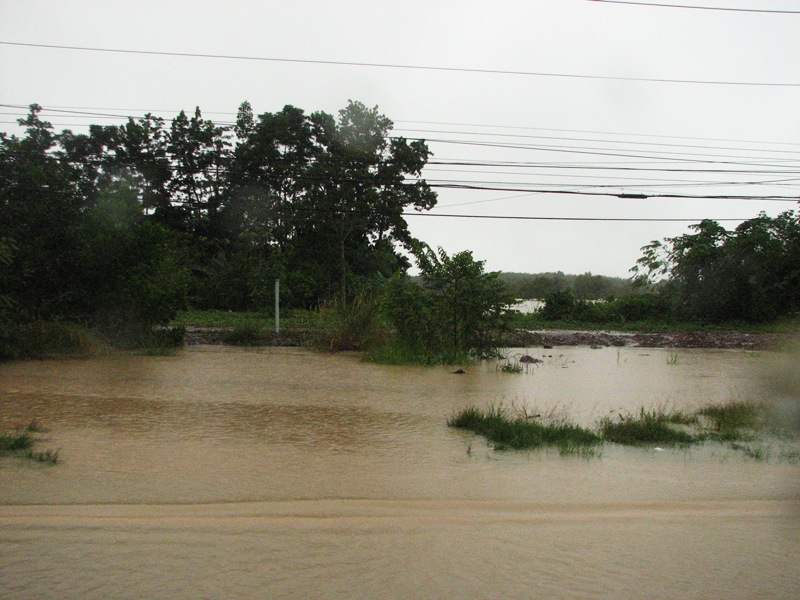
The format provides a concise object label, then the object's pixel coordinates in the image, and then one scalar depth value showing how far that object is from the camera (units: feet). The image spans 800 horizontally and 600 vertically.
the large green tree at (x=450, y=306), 61.93
